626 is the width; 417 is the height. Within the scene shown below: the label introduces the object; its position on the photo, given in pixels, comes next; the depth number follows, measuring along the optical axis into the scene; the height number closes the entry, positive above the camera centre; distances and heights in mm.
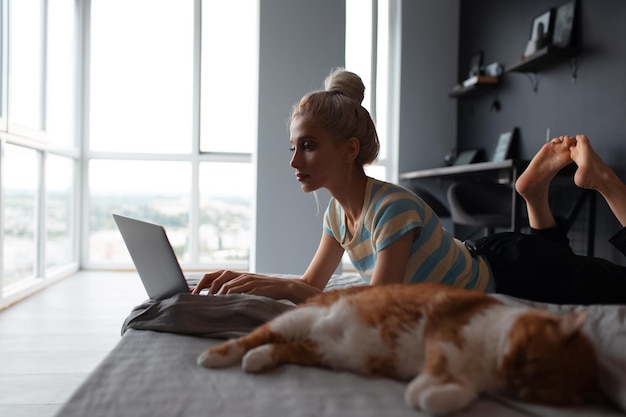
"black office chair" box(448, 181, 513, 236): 3765 +52
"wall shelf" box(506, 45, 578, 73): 3498 +1051
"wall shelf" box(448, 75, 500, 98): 4508 +1066
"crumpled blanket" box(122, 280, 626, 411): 1097 -248
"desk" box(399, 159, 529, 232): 3002 +246
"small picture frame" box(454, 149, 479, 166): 4770 +452
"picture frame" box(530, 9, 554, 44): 3680 +1279
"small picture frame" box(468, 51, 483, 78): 4705 +1317
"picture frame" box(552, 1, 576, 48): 3488 +1248
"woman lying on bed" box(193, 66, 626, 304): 1405 -117
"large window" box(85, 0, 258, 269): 5234 +805
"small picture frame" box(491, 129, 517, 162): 4297 +510
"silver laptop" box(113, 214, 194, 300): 1296 -151
